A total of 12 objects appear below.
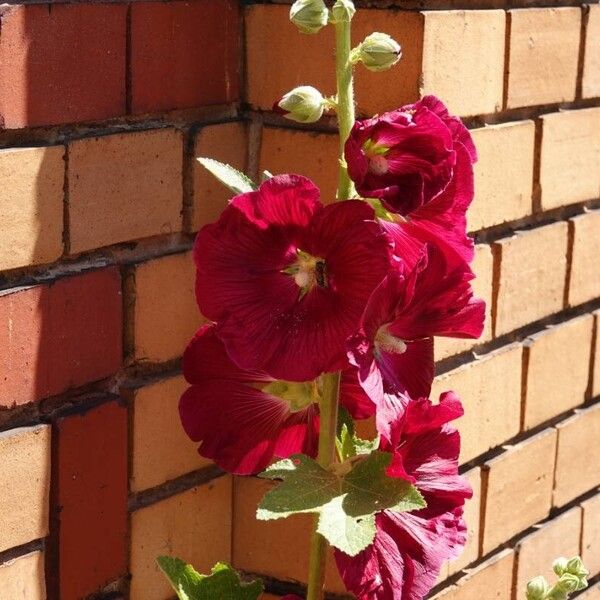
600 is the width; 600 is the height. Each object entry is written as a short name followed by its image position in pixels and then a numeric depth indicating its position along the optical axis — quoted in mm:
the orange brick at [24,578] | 1599
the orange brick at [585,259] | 1956
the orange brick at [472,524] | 1846
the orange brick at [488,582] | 1859
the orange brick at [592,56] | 1908
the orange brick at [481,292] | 1790
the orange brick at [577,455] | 1981
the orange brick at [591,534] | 2039
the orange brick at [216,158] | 1703
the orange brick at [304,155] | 1717
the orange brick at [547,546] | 1942
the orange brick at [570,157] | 1885
